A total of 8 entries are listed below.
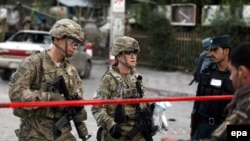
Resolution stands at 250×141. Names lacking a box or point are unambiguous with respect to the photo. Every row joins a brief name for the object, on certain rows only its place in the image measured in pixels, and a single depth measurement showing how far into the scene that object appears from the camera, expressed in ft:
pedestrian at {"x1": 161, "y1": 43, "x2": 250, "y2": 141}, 16.78
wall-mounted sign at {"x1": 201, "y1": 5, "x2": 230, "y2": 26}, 101.79
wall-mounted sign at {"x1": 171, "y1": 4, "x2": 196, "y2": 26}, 111.51
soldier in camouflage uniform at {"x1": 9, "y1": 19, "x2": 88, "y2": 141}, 24.87
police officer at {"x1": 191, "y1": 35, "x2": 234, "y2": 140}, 30.80
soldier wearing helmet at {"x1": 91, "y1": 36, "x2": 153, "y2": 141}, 27.25
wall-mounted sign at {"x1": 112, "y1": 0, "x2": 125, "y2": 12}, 83.91
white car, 85.95
